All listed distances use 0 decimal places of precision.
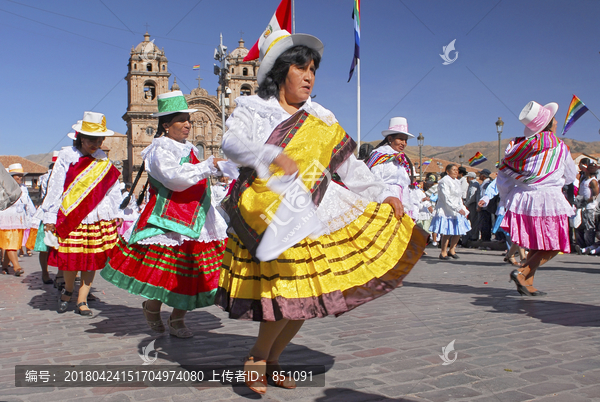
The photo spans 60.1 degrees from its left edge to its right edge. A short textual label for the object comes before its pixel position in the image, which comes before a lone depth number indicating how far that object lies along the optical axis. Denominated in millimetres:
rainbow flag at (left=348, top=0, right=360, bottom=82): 11977
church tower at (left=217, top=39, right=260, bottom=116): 79938
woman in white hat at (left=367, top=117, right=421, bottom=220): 6902
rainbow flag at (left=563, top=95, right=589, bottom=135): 10027
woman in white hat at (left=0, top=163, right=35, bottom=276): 9922
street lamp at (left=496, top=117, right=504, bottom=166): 14605
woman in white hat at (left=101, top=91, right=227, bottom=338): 4273
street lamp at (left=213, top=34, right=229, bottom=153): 20984
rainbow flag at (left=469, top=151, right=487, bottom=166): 16936
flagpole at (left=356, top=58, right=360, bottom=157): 10515
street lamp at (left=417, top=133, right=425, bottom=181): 16941
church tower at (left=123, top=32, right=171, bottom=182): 74188
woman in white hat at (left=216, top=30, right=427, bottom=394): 2701
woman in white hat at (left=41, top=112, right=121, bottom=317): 5699
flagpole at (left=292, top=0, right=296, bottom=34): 8499
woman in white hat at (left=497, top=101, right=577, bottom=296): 5844
